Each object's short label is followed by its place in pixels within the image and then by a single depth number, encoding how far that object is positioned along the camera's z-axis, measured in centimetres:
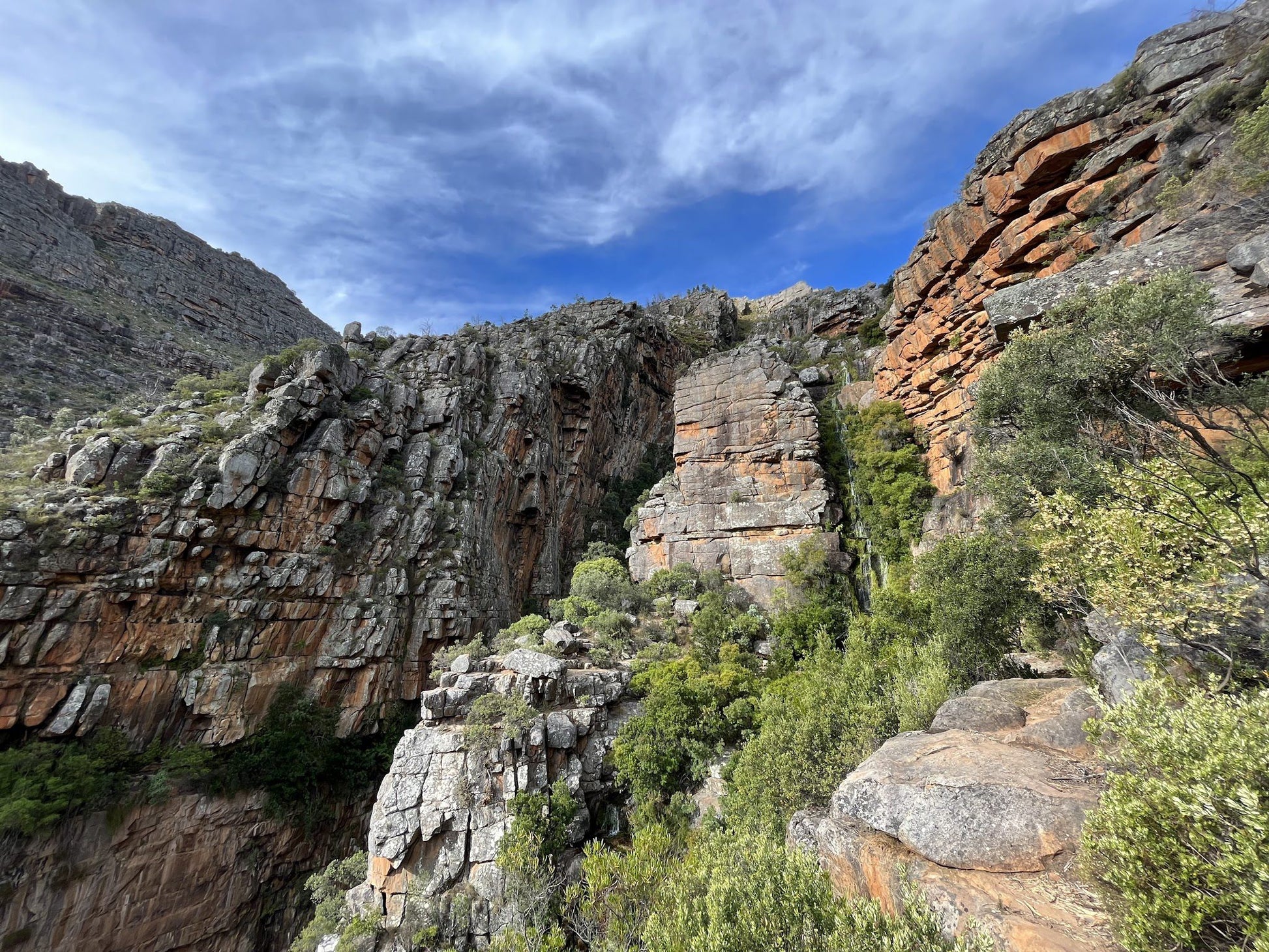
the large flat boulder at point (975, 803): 633
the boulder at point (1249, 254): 1162
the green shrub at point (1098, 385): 1093
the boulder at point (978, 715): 915
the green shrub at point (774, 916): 580
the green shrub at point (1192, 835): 414
